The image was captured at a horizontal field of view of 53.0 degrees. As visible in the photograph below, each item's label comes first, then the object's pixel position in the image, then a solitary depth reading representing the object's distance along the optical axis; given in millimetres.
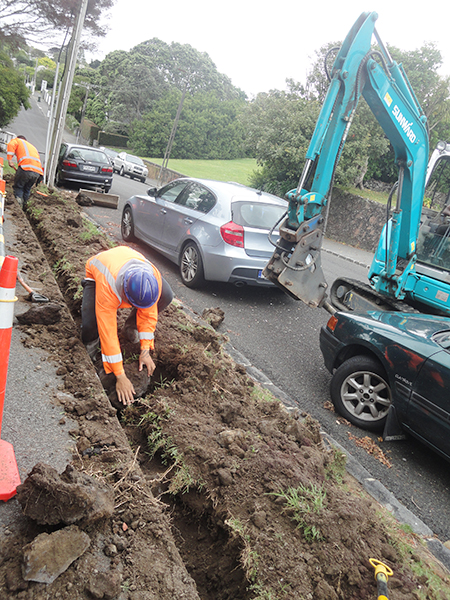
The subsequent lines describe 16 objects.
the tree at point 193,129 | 50250
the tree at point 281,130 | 21562
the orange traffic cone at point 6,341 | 2227
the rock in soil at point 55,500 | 2146
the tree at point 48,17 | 22922
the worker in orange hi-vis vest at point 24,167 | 9594
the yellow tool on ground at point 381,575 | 2299
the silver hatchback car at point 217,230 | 7301
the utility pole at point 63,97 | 12742
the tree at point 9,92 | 26125
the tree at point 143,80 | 54375
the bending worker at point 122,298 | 3521
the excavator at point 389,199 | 5840
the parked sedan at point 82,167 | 15961
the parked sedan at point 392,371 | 4004
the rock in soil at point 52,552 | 1952
